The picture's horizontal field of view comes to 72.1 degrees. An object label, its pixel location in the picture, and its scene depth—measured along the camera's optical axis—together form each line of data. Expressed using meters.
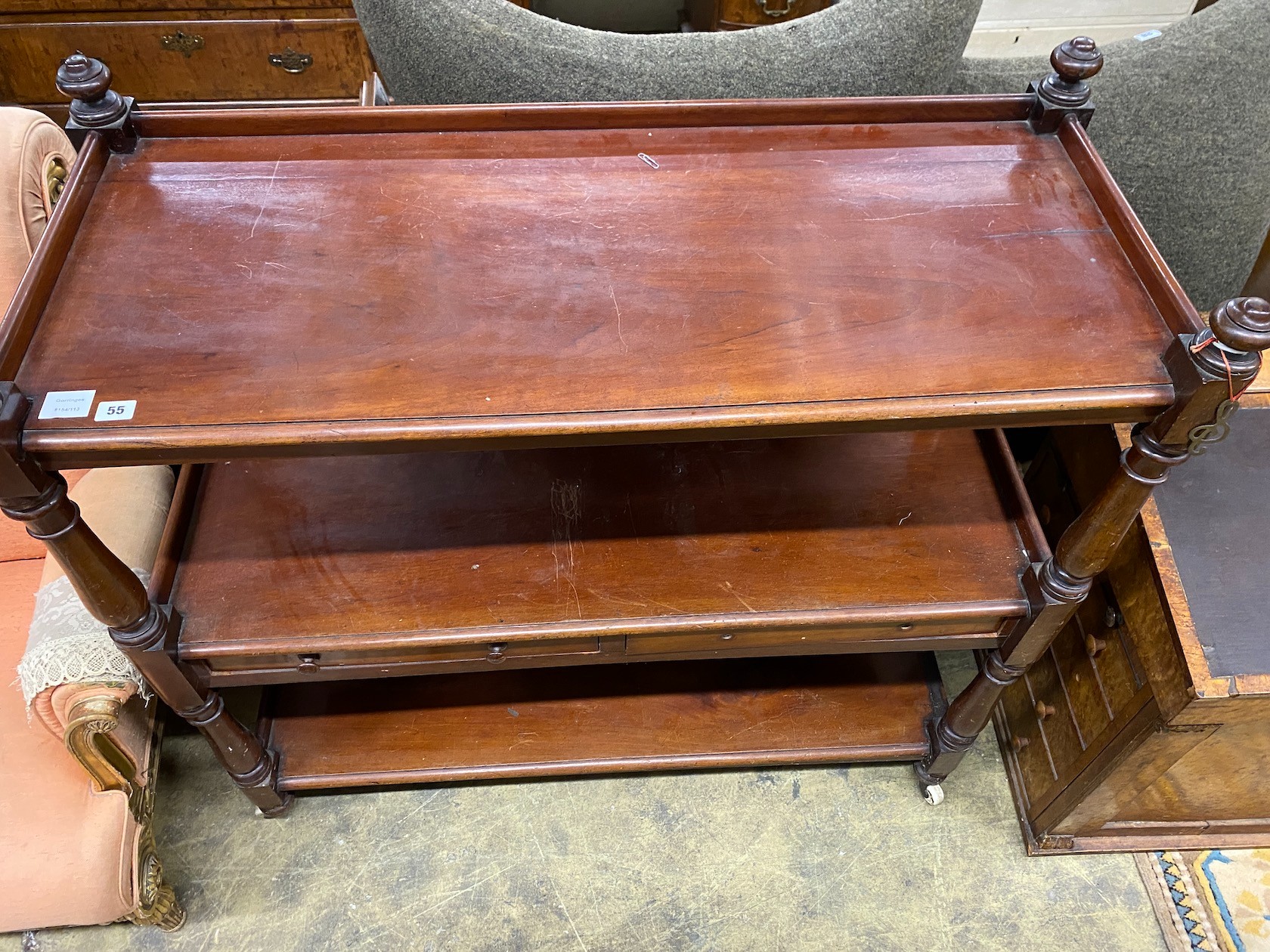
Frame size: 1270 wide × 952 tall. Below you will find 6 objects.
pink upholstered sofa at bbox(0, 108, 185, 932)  1.02
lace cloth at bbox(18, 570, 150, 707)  1.00
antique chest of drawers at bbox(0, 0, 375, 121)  2.07
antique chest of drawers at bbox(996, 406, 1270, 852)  1.07
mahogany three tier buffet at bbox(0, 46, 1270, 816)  0.78
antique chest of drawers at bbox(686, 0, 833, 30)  2.15
